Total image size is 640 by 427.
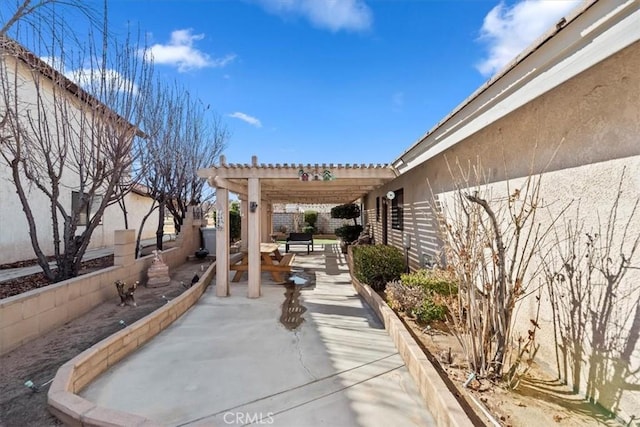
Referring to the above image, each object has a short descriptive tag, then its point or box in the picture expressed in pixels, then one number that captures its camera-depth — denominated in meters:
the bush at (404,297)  5.84
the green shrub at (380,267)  7.95
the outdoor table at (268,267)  9.73
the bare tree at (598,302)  2.99
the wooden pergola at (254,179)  8.05
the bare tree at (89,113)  7.22
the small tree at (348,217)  17.62
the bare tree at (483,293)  3.60
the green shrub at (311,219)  29.09
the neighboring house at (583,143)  2.78
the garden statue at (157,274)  9.16
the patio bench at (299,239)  17.05
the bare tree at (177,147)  11.84
